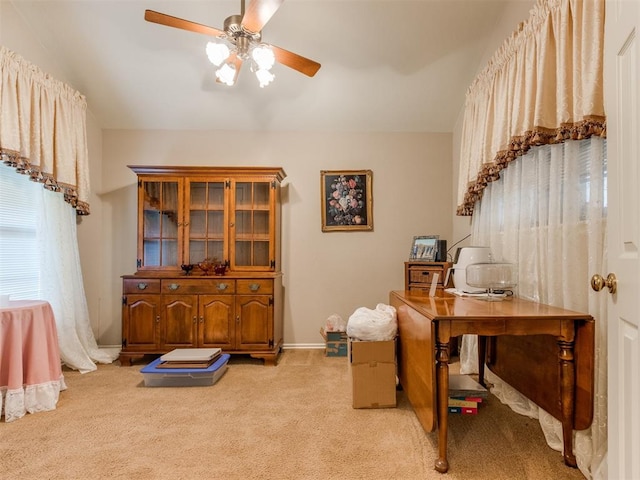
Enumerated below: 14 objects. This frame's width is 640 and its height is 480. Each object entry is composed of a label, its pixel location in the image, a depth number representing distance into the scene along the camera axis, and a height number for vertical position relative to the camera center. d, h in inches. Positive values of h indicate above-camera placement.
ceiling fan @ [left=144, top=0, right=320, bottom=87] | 70.1 +44.7
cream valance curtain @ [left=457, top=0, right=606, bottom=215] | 57.6 +31.7
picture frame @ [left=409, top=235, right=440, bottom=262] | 121.3 -3.2
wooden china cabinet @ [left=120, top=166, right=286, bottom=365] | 118.3 -9.6
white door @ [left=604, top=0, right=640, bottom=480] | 38.5 +1.3
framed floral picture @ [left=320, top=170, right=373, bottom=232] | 139.1 +15.5
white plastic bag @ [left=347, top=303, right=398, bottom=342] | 83.7 -21.8
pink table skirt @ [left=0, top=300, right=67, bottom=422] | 78.7 -29.7
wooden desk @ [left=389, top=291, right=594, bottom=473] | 57.0 -18.5
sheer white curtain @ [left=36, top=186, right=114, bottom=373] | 108.0 -11.9
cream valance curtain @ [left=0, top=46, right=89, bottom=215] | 91.2 +32.1
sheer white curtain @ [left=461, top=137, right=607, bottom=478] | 58.0 +0.7
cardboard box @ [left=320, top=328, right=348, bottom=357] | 127.8 -39.5
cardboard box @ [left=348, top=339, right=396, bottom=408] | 82.5 -32.9
